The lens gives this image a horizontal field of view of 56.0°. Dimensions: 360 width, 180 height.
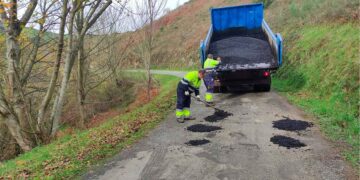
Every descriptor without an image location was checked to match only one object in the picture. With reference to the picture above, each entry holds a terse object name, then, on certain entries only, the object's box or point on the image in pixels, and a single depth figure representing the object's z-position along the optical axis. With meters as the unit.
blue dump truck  10.23
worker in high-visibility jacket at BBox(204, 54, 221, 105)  9.74
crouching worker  8.44
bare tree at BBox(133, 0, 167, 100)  13.93
